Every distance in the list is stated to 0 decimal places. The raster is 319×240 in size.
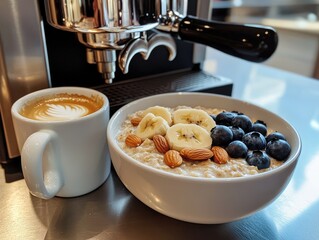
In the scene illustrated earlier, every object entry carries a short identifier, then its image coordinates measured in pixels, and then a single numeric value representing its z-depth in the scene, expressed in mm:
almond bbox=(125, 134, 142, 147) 417
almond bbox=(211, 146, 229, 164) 387
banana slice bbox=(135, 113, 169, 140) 427
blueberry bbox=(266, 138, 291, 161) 400
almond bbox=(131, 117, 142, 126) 466
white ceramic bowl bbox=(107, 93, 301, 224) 339
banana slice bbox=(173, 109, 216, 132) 456
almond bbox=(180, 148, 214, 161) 385
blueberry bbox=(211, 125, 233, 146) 413
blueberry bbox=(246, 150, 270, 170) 381
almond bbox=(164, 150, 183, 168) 374
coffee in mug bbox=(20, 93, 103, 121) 445
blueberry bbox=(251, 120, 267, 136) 453
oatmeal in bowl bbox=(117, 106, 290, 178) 380
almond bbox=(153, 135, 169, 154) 404
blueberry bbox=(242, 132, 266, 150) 414
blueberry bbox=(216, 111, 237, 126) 459
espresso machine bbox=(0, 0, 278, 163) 432
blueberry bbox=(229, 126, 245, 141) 426
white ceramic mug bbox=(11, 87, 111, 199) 375
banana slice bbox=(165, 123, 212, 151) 406
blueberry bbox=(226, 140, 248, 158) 399
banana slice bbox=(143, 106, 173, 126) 464
